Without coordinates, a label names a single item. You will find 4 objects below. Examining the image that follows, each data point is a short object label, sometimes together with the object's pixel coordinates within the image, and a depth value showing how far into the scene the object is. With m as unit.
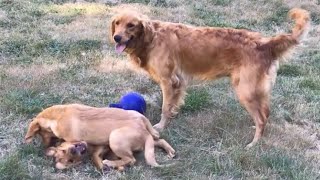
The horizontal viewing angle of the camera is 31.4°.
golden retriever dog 5.34
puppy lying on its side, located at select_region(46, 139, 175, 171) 4.55
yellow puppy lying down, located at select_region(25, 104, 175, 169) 4.60
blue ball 5.51
